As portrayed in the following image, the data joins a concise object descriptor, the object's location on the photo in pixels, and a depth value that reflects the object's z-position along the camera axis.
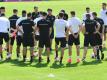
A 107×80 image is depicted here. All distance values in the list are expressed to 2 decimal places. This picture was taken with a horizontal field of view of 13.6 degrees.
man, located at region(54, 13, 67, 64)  20.11
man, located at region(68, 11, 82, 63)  20.56
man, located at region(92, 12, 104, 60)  21.20
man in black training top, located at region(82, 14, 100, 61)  20.63
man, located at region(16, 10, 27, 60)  20.71
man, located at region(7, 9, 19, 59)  21.96
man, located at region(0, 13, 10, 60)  21.26
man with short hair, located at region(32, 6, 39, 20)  24.33
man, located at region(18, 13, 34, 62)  20.59
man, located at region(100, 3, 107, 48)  25.30
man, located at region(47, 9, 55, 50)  23.04
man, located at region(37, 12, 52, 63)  20.30
